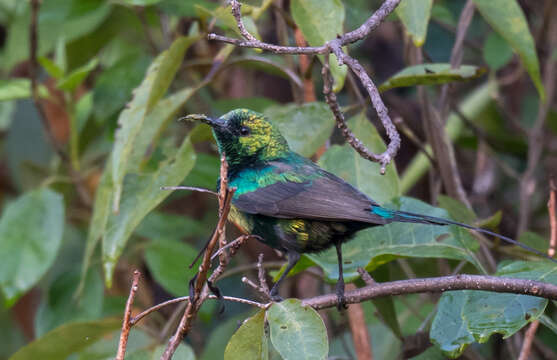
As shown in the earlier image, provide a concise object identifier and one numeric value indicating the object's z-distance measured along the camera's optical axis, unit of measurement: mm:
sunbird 5020
